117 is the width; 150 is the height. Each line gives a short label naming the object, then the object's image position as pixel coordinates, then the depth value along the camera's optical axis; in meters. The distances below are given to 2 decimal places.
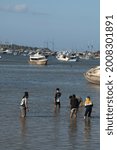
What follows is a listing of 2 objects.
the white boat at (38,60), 140.73
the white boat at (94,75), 51.44
